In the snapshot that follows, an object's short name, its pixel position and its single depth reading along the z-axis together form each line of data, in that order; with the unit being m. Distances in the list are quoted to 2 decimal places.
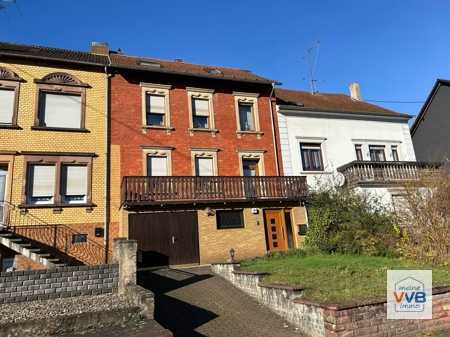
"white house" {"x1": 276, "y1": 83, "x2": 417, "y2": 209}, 16.94
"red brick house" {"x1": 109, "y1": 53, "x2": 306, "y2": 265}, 13.69
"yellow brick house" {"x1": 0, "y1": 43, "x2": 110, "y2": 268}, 13.06
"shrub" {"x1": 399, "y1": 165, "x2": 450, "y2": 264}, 10.15
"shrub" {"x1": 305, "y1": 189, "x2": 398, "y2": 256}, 12.53
